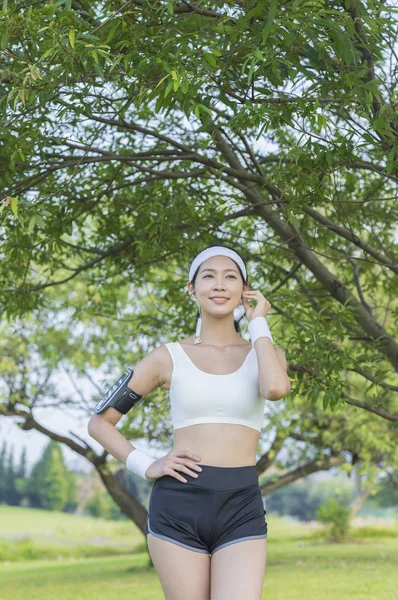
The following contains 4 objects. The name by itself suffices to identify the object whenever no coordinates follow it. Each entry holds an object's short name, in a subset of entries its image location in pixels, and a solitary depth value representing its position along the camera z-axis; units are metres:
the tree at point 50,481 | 27.42
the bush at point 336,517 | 21.56
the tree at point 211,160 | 3.95
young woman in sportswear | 2.97
